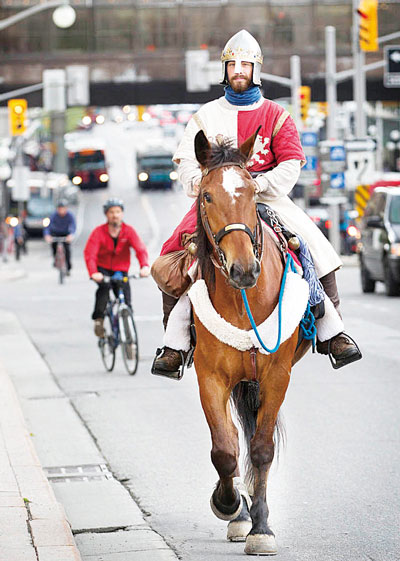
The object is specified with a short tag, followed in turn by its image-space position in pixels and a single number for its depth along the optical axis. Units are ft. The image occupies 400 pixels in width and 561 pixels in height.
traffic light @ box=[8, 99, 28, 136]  141.23
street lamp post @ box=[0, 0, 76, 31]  131.13
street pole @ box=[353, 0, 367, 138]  132.77
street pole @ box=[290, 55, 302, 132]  160.86
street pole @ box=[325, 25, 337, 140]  145.38
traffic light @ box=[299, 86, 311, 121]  165.07
